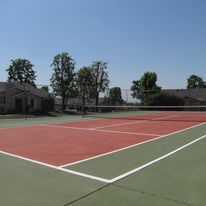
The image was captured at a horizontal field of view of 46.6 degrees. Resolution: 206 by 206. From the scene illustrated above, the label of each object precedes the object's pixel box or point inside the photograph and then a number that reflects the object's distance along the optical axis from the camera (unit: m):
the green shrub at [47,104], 31.47
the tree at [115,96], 30.02
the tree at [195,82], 74.86
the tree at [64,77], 34.63
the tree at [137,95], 31.08
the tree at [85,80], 36.39
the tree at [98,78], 38.88
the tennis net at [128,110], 31.39
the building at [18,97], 29.67
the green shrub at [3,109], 26.47
